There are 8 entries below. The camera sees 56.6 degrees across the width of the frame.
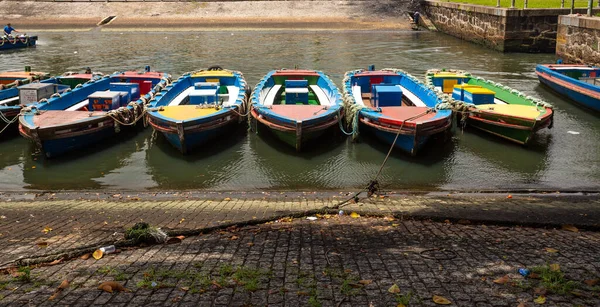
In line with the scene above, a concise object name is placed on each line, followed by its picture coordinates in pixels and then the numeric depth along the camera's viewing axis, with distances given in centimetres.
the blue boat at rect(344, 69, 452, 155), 1575
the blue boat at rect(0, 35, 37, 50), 4053
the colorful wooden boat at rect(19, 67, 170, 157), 1588
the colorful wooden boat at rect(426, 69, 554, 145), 1661
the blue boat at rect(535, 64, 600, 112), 2104
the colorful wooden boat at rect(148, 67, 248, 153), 1619
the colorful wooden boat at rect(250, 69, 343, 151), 1622
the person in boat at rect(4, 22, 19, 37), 4175
